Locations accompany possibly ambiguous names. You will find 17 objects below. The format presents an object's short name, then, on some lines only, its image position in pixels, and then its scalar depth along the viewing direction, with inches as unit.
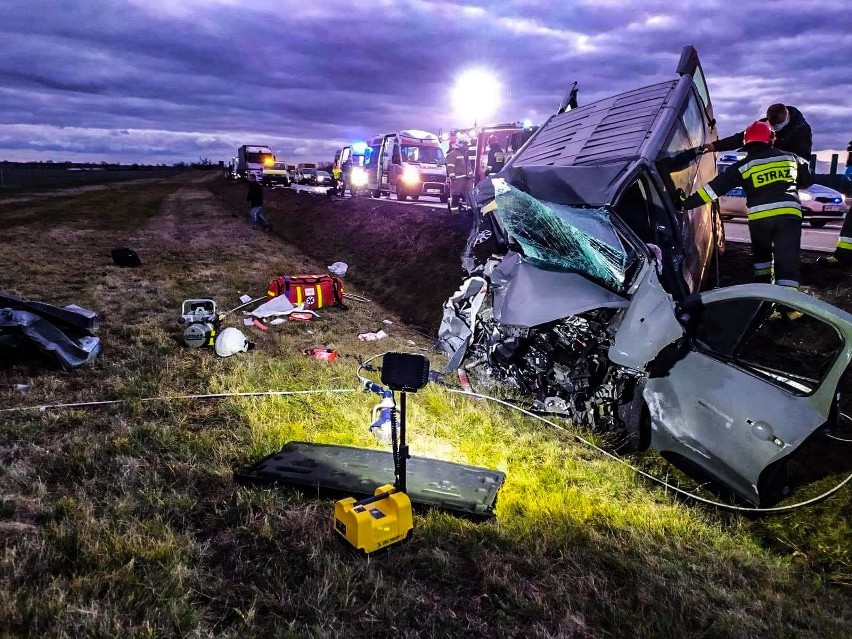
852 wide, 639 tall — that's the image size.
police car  462.9
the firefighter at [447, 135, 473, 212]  599.5
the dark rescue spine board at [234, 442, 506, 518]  118.9
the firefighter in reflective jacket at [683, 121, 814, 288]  184.7
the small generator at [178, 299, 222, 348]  231.8
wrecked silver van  116.5
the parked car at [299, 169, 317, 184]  1587.5
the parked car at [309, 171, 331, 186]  1465.3
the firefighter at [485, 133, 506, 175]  451.4
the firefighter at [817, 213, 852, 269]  221.5
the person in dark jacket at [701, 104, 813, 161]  211.8
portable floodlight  98.9
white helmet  225.6
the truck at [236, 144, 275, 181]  1359.5
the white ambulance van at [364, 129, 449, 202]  697.0
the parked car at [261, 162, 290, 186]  1317.7
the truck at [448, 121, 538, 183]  565.6
